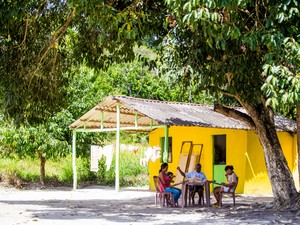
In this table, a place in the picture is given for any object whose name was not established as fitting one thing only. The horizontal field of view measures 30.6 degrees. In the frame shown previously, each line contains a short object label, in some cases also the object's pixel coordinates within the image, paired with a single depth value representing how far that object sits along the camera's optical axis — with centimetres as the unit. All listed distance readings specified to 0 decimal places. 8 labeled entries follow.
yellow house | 1736
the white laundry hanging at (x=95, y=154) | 2048
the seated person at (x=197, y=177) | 1348
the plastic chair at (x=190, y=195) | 1384
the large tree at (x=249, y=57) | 766
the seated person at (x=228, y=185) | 1328
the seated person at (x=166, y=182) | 1330
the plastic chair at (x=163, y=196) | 1321
